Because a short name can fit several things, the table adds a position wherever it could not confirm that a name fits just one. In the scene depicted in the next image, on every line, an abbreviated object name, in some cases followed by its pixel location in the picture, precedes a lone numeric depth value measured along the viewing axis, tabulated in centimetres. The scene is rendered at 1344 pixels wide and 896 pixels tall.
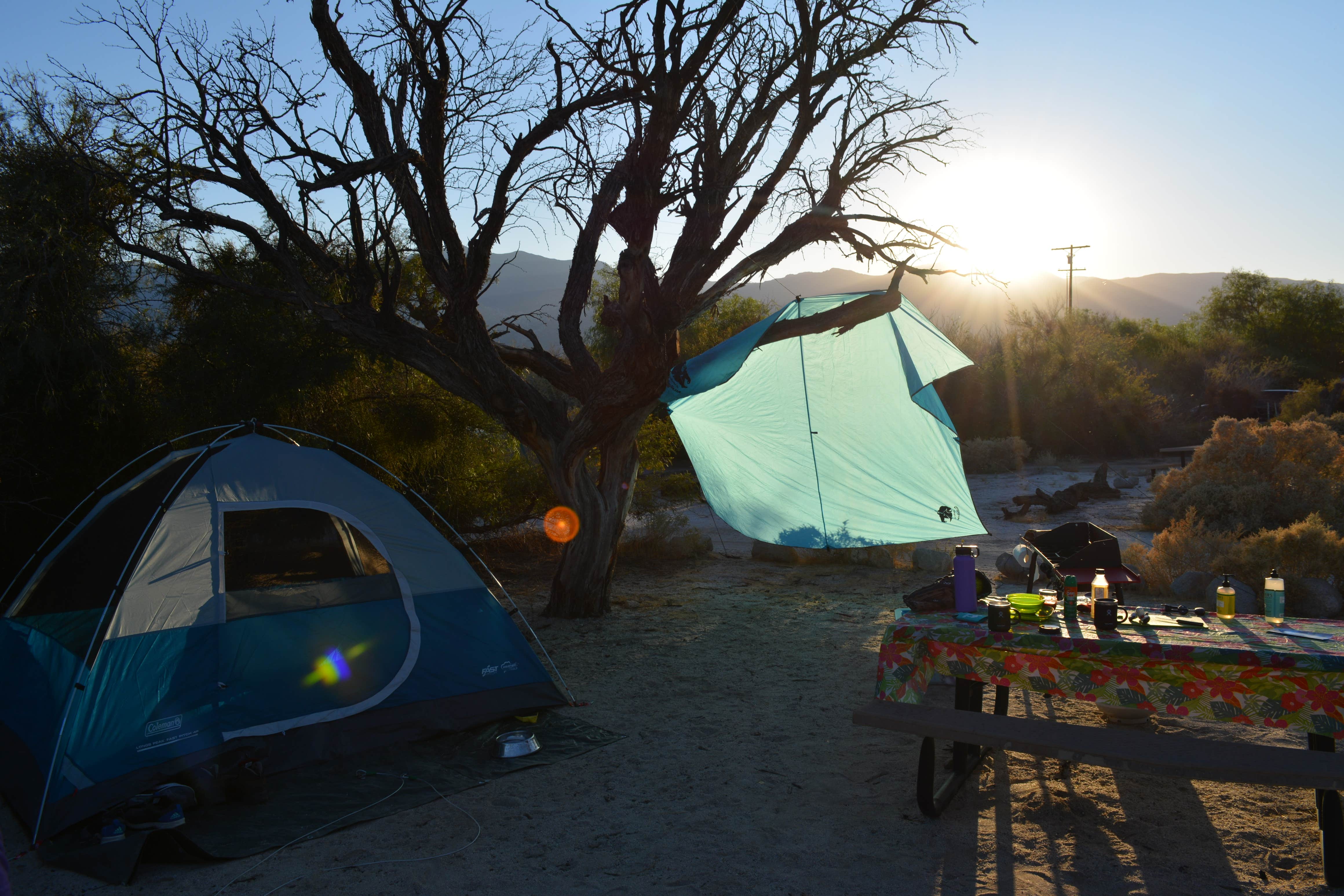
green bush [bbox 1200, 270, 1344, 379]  3109
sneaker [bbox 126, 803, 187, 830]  362
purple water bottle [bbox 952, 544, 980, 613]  411
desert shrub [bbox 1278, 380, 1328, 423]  1988
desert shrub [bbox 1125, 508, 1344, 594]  792
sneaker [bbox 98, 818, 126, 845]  354
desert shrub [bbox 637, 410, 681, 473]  1112
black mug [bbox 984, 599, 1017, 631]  366
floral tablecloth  318
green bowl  389
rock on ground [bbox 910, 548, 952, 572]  1012
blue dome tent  404
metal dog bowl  454
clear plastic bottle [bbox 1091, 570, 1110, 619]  385
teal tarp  754
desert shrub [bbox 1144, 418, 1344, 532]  975
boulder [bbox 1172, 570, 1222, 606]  804
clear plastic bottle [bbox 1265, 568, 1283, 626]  375
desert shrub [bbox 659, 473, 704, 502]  1231
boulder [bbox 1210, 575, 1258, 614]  717
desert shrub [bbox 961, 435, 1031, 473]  1998
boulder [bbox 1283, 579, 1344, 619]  734
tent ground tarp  346
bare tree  693
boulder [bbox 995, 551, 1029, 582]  898
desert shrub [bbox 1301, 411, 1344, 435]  1666
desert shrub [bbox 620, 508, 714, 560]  1140
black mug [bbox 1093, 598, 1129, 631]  363
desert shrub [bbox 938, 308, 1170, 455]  2308
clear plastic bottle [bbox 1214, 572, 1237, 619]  379
